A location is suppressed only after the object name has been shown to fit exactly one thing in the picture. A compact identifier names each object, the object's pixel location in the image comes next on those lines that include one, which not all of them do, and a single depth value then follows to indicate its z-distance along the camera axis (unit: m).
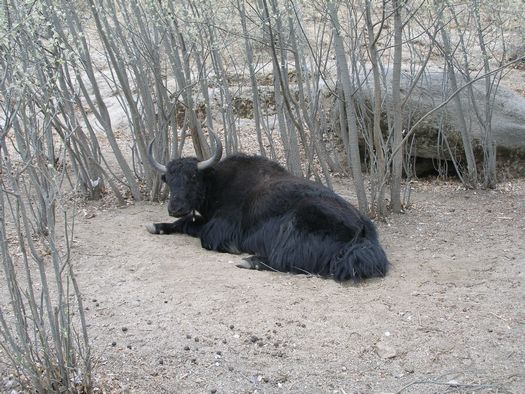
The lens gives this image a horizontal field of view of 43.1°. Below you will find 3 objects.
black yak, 6.48
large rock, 9.75
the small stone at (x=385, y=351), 4.73
